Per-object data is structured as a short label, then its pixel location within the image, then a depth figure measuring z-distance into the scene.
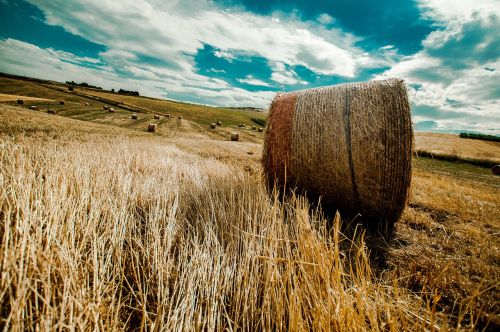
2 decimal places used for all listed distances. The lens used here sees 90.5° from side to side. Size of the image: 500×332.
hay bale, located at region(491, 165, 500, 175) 16.78
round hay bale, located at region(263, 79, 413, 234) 3.39
